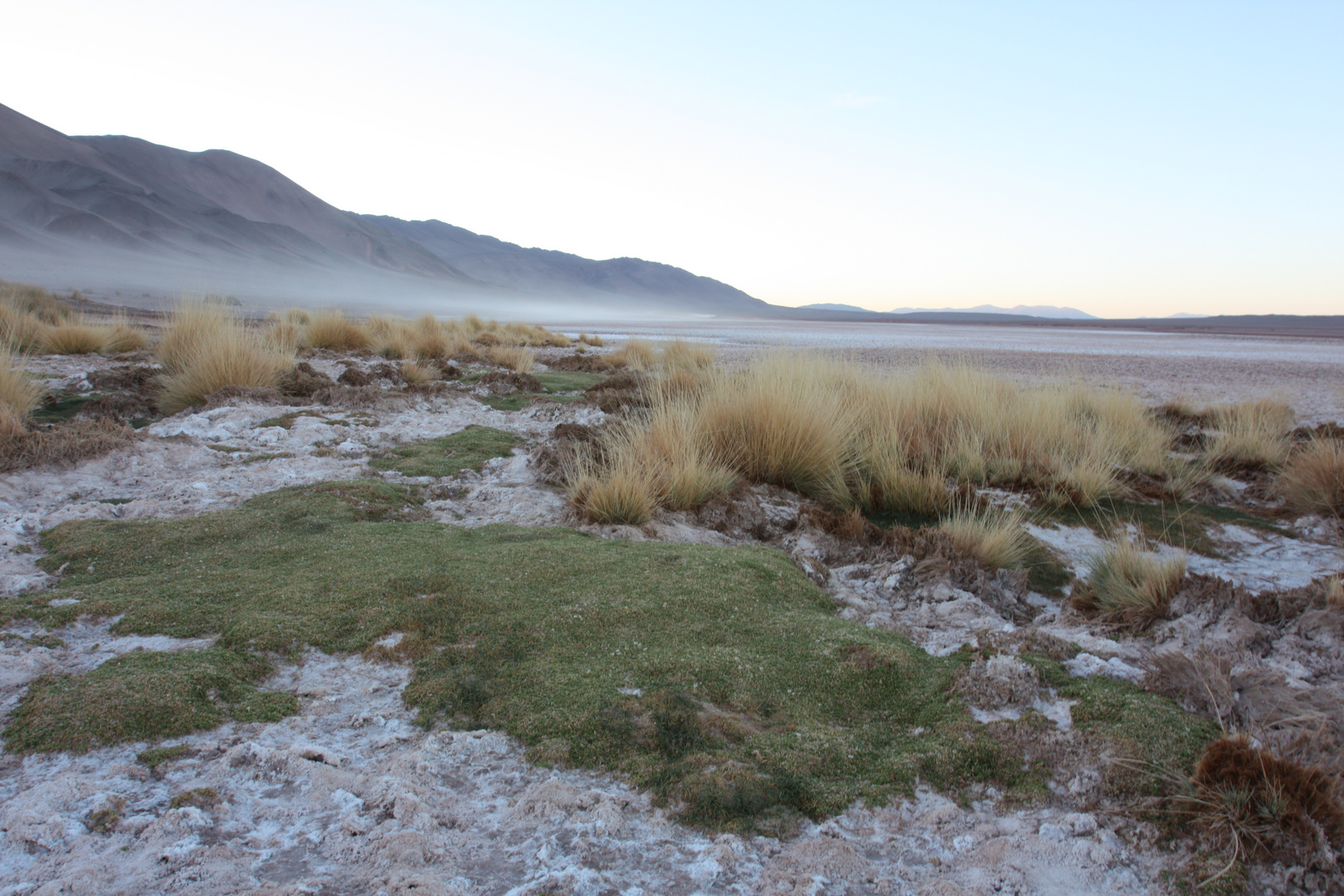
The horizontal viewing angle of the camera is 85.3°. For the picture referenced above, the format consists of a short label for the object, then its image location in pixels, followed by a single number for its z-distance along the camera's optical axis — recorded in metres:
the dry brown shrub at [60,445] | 4.68
